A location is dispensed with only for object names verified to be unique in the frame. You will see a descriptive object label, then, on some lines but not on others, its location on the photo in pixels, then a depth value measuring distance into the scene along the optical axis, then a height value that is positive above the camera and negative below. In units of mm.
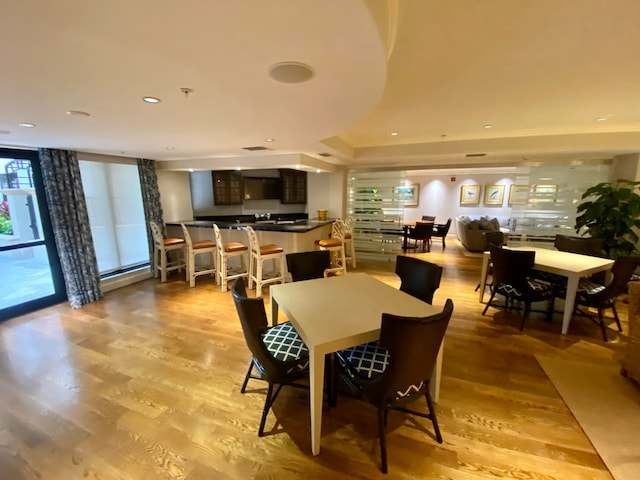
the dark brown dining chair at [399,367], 1328 -957
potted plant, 3852 -306
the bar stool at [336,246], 4724 -883
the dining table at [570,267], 2861 -783
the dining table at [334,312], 1515 -770
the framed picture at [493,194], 8938 +52
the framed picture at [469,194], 9156 +55
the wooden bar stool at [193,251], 4500 -925
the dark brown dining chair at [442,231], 7473 -990
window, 4367 -310
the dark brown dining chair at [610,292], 2725 -1034
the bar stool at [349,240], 5271 -848
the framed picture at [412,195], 9891 +30
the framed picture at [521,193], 5762 +53
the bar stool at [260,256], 4094 -933
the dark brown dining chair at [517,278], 2961 -938
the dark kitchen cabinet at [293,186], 6746 +263
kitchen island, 4523 -652
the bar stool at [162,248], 4629 -906
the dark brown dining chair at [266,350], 1579 -1026
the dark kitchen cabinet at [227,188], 5934 +186
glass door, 3434 -585
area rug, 1596 -1533
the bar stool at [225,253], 4312 -942
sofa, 6893 -884
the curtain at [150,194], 4659 +43
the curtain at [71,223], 3582 -359
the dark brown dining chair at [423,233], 6881 -964
